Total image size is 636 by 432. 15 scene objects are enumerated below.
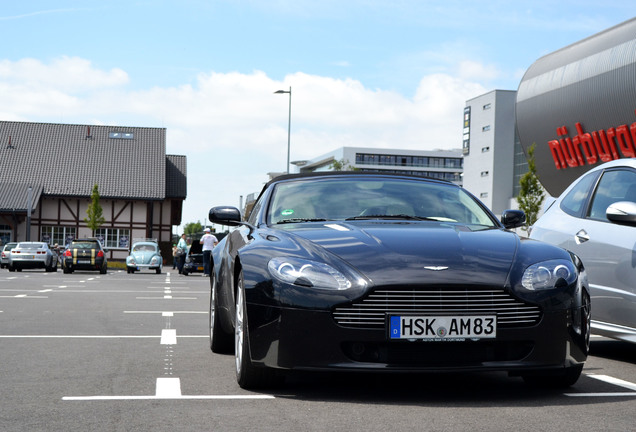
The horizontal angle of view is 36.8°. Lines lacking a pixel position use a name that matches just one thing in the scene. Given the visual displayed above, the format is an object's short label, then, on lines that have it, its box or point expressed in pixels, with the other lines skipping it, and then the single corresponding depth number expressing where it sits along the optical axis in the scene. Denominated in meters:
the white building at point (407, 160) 147.50
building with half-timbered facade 63.16
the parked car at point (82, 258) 35.09
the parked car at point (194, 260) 35.38
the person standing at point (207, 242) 28.89
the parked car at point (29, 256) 36.44
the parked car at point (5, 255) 46.04
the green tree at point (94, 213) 60.44
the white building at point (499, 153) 90.38
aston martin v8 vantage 5.03
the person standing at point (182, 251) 38.72
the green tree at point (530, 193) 50.88
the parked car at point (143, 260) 38.03
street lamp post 47.00
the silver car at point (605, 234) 6.95
